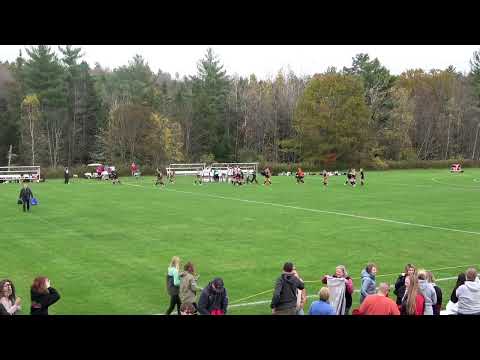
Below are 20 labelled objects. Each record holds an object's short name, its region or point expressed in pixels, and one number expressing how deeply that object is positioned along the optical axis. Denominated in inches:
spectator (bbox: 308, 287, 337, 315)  307.9
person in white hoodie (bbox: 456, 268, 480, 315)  384.3
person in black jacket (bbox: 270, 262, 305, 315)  374.0
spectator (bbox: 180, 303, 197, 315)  410.2
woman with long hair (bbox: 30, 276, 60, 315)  373.4
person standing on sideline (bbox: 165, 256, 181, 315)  466.3
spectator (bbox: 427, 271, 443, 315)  393.4
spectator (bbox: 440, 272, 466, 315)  409.7
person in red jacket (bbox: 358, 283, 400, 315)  311.1
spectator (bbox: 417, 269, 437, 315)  380.4
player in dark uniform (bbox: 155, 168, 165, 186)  1867.0
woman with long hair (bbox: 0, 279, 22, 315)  371.9
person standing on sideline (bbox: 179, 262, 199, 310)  439.2
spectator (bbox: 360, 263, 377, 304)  434.0
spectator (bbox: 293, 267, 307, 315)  389.9
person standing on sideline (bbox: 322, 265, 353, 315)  420.5
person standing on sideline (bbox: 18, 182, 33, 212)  1193.4
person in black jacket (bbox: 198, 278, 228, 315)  375.9
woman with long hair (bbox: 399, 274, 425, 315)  359.9
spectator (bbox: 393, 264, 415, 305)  413.4
